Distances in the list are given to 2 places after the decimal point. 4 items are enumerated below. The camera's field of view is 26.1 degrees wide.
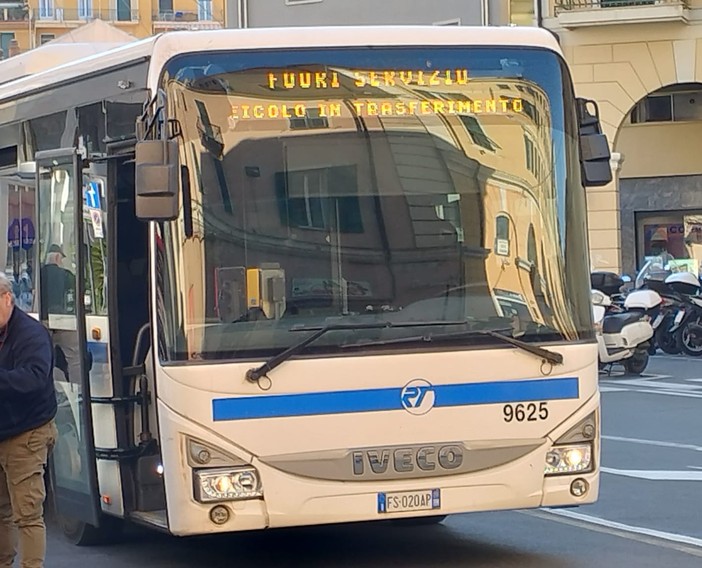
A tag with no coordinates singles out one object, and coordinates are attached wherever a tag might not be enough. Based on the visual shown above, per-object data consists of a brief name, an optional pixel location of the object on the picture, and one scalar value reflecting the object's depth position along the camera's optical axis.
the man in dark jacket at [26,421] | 7.16
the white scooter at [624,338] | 20.25
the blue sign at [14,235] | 9.51
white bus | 7.39
